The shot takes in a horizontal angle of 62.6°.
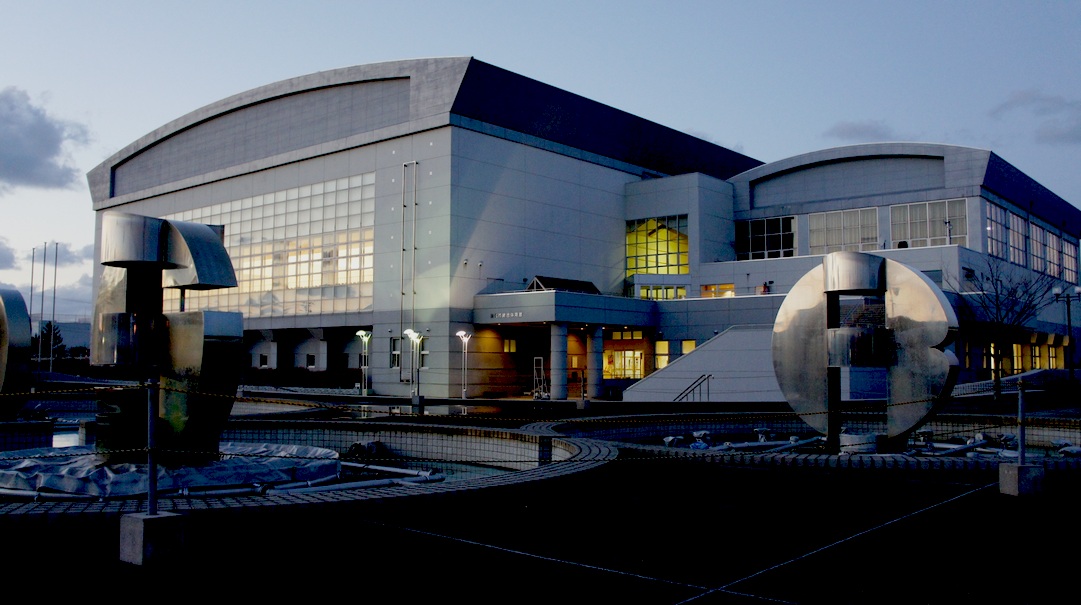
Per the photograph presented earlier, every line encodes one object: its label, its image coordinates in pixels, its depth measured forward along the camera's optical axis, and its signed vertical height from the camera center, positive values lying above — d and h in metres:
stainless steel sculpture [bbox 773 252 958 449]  14.22 +0.31
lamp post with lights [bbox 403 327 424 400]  48.03 -0.02
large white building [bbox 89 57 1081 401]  49.12 +8.35
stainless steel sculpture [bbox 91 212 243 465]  11.91 +0.28
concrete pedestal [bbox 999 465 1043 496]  10.01 -1.36
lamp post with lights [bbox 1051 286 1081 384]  42.70 +3.31
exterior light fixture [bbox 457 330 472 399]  47.81 +0.78
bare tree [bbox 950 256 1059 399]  46.53 +3.24
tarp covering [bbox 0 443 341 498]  11.08 -1.54
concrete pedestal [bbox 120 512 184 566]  6.42 -1.33
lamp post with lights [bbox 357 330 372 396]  51.11 -0.27
